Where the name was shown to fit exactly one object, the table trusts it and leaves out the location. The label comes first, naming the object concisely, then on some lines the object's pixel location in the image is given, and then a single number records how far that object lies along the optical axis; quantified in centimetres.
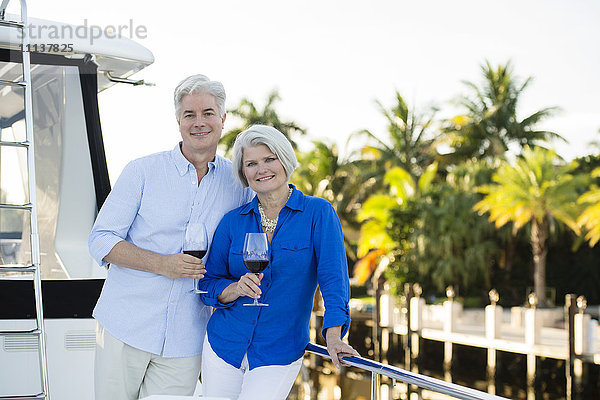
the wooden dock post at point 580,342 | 1652
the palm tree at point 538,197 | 2239
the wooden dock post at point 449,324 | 2047
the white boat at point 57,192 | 382
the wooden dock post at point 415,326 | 2175
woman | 278
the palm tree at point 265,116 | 3372
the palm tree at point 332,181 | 3077
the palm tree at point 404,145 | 3100
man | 290
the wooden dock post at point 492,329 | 1903
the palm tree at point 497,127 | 3122
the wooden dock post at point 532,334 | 1777
